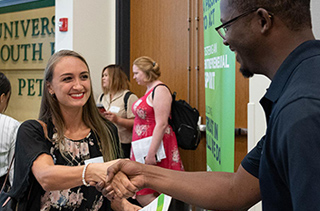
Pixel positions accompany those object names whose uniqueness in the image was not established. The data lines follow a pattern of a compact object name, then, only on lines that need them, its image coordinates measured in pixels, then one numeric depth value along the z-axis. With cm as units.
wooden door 478
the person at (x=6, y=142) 272
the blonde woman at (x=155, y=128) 376
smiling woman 184
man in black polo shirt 75
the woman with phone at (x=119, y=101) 442
